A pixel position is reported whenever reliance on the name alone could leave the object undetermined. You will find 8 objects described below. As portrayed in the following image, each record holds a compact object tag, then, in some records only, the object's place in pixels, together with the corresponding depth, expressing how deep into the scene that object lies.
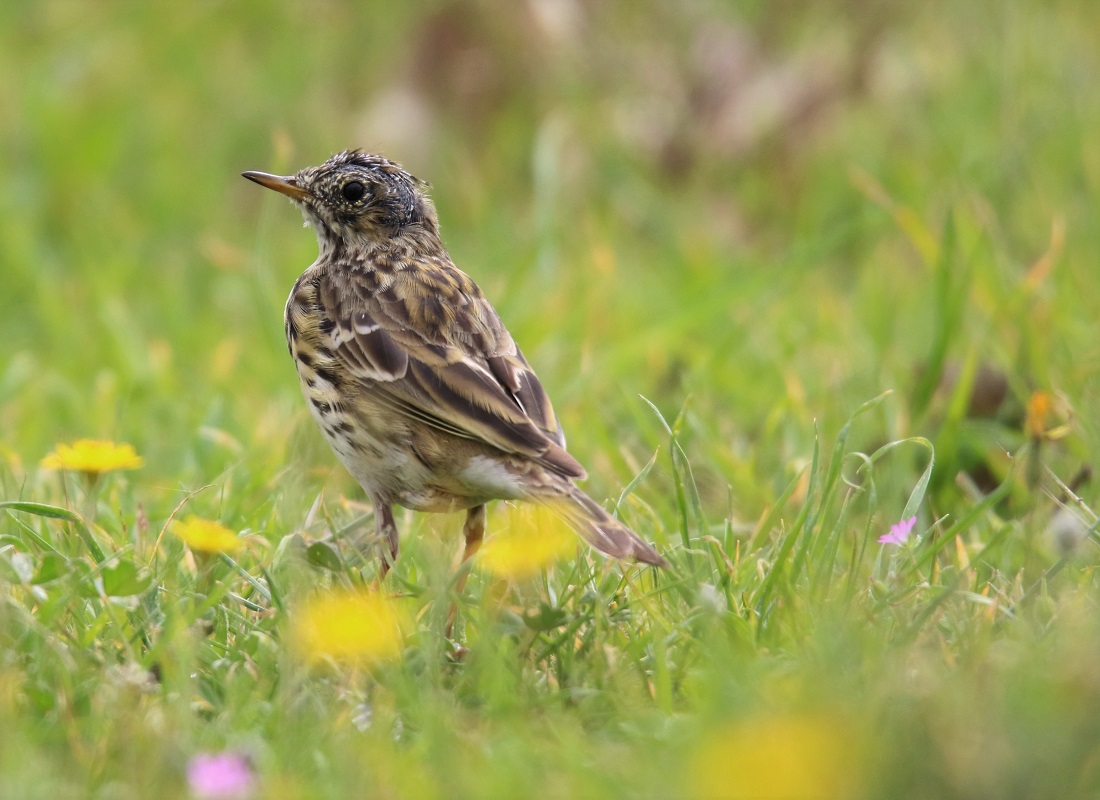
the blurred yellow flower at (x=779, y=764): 4.93
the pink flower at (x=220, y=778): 5.61
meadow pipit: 8.72
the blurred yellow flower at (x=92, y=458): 8.45
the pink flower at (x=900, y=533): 8.15
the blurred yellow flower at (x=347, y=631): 6.76
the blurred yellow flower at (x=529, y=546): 7.64
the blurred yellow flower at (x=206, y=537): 7.44
